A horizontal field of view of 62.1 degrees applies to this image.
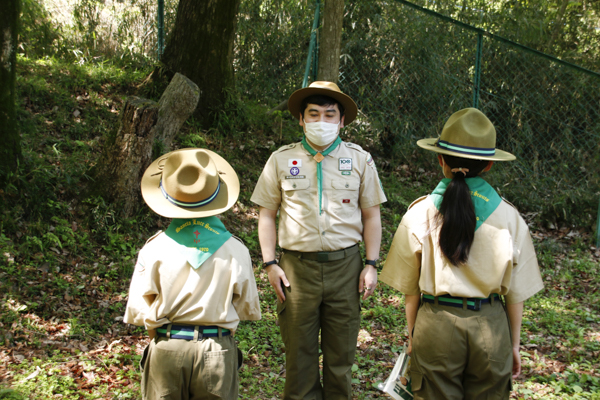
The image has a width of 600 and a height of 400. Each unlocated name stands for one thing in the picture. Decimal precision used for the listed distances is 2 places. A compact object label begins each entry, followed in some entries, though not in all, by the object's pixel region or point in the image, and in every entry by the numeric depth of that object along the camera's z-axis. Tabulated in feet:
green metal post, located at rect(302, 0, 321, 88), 21.79
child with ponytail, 7.97
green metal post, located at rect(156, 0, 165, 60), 25.13
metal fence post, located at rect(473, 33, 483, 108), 22.98
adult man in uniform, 10.19
